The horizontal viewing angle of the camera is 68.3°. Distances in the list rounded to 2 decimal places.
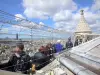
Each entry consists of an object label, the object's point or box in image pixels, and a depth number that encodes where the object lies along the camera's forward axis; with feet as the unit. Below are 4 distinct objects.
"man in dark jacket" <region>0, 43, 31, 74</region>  7.02
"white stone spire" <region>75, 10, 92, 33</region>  39.70
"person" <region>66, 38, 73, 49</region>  15.89
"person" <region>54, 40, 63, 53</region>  14.17
